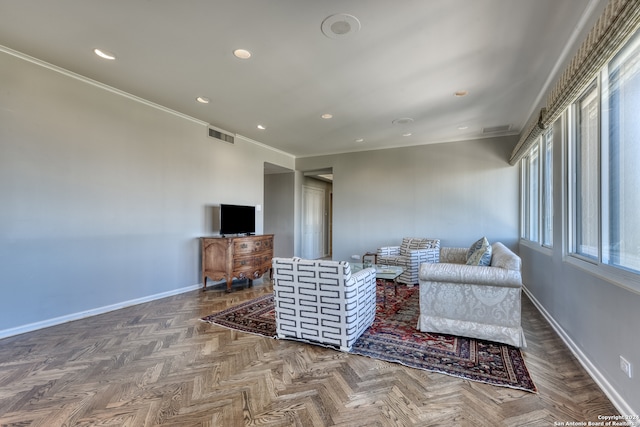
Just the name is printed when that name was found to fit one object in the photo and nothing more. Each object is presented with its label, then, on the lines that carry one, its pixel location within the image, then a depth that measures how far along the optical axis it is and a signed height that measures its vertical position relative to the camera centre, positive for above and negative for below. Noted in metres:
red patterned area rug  2.17 -1.18
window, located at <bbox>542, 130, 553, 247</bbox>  3.43 +0.37
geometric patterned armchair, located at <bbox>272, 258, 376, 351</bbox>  2.52 -0.79
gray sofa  2.57 -0.78
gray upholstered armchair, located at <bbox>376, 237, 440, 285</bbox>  4.96 -0.70
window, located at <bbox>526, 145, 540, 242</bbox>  4.22 +0.40
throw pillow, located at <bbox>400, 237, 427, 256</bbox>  5.45 -0.53
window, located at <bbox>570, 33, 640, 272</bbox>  1.79 +0.39
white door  7.71 -0.16
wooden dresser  4.54 -0.70
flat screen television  4.86 -0.06
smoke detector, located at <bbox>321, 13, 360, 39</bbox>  2.24 +1.57
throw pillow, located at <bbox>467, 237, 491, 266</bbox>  3.06 -0.42
